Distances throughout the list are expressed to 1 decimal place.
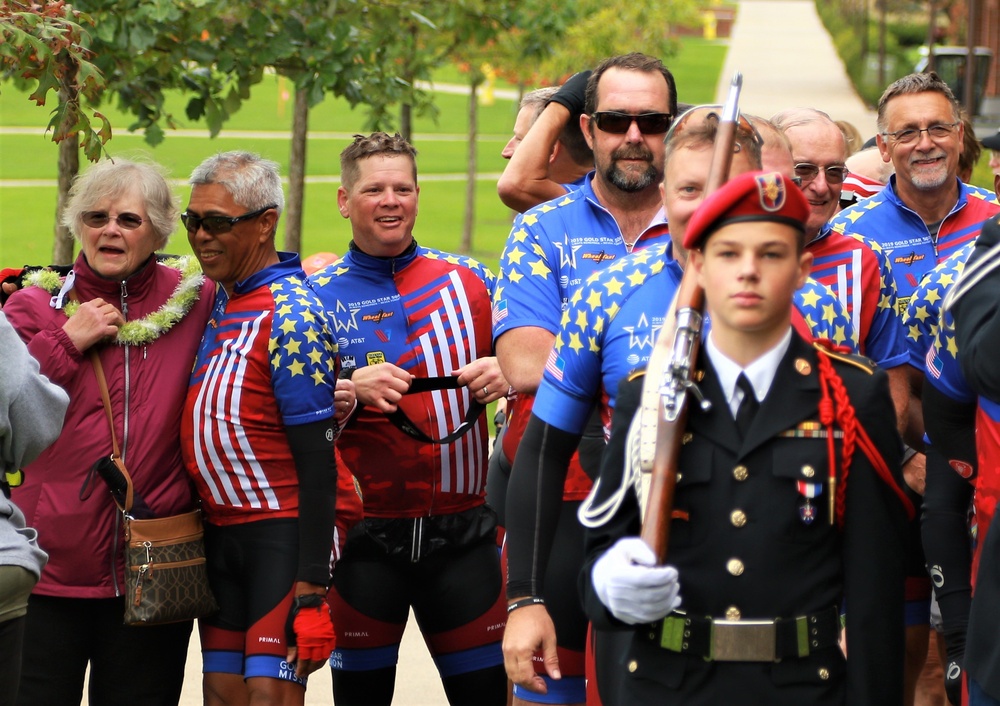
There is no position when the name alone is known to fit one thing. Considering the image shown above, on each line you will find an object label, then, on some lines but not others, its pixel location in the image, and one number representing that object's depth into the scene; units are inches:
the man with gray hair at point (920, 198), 427.9
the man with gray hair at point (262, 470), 345.4
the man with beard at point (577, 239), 331.9
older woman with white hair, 347.2
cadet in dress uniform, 227.3
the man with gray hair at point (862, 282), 336.2
